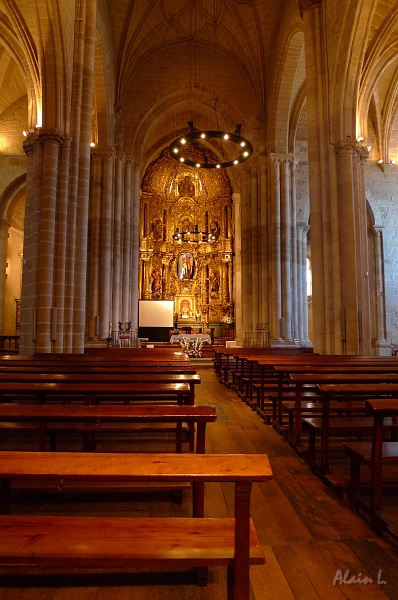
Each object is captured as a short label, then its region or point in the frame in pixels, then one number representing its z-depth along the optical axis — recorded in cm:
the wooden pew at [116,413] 241
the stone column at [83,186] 953
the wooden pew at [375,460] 258
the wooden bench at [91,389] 327
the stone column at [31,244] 888
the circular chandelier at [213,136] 1095
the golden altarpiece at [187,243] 2591
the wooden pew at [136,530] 140
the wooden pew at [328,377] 390
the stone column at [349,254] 974
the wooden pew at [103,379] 383
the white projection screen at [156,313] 2445
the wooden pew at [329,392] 331
